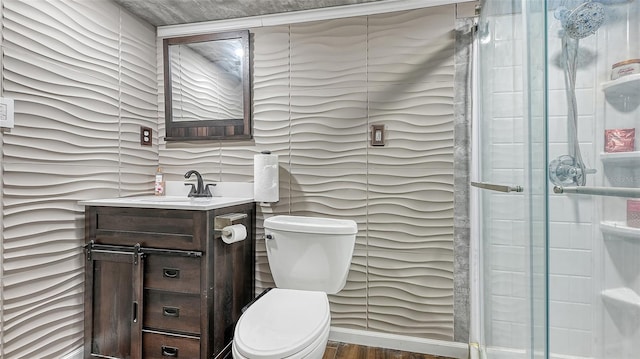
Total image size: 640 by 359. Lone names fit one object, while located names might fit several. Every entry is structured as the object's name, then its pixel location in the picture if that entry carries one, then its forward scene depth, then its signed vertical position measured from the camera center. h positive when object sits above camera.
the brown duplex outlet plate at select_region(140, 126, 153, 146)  2.25 +0.31
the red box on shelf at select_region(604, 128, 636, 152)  0.82 +0.10
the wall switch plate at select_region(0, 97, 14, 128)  1.42 +0.30
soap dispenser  2.30 -0.04
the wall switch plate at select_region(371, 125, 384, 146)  2.01 +0.27
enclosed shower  0.84 +0.00
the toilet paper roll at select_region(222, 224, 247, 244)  1.74 -0.30
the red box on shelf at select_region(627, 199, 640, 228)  0.81 -0.09
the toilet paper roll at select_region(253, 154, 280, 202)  2.02 +0.01
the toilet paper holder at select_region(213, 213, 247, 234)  1.72 -0.23
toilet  1.41 -0.51
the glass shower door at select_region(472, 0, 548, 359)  0.99 +0.01
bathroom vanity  1.66 -0.56
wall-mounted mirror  2.21 +0.65
